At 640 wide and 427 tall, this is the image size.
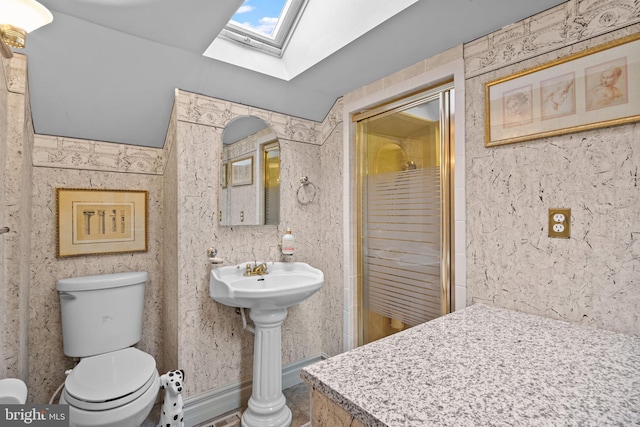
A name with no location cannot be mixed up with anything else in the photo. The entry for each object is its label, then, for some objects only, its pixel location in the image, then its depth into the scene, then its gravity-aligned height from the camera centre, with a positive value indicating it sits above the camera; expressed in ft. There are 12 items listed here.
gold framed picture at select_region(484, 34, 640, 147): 3.68 +1.56
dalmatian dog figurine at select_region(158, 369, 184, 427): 5.40 -3.25
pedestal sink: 5.74 -2.51
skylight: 5.93 +3.83
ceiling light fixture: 3.44 +2.28
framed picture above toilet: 6.40 -0.10
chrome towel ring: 7.75 +0.60
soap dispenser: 7.14 -0.67
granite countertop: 2.14 -1.38
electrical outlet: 4.12 -0.13
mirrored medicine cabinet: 6.70 +0.94
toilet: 4.60 -2.59
